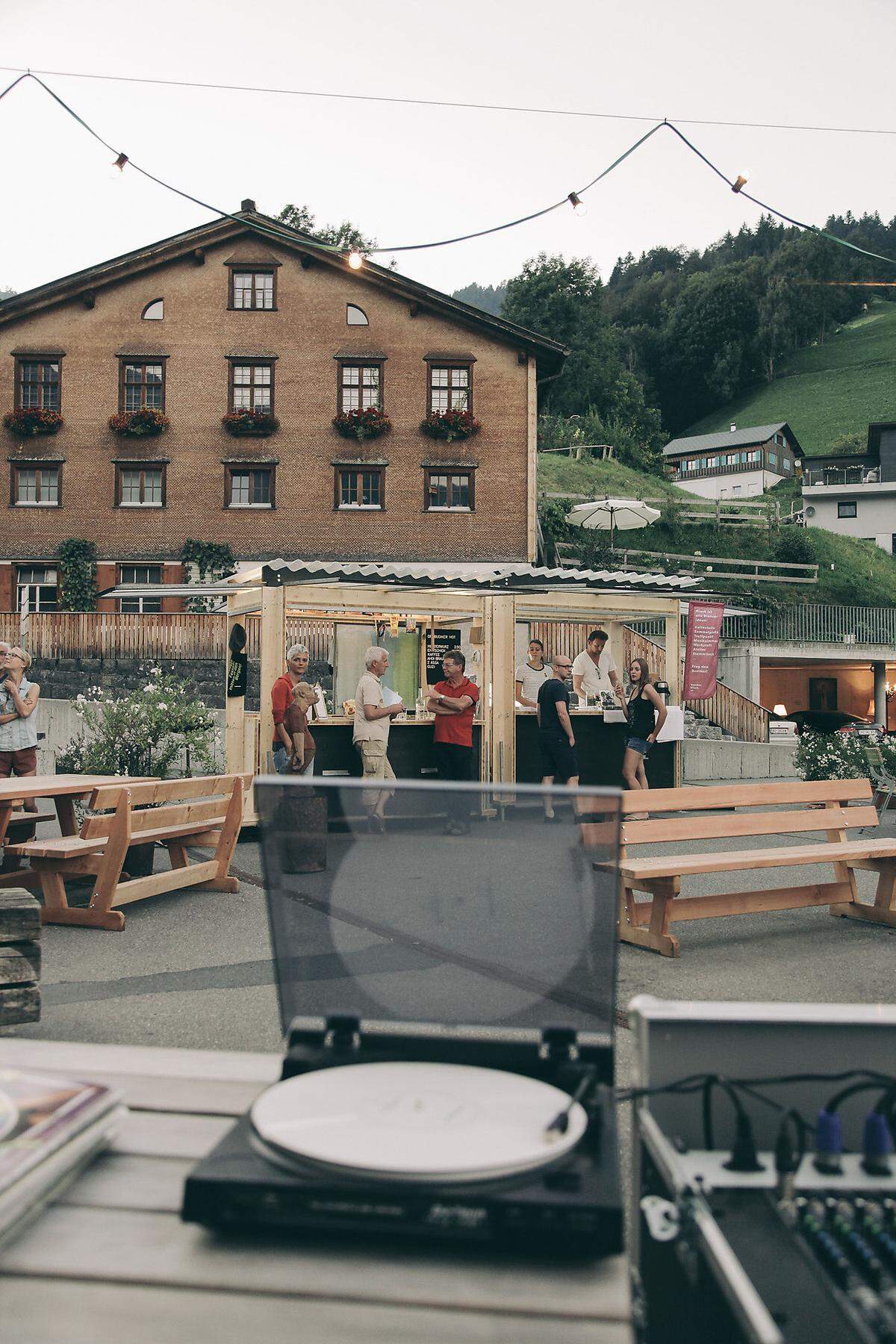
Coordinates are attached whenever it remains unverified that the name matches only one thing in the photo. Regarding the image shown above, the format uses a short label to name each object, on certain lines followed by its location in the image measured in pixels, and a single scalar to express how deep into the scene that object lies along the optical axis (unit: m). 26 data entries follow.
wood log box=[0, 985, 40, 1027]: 4.21
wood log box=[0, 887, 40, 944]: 4.18
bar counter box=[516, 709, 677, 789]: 14.84
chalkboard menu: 14.96
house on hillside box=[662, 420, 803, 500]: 82.12
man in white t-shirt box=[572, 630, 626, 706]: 14.81
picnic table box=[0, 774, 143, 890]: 6.98
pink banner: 16.28
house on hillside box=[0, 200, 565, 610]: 30.77
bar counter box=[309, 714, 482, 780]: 12.36
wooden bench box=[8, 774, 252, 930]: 6.66
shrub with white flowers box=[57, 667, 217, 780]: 10.77
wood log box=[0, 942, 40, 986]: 4.22
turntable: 1.36
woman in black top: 12.52
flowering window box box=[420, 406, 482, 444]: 31.11
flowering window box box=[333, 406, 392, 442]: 31.02
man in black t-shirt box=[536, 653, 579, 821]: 11.55
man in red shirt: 11.27
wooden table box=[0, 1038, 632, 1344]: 1.11
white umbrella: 22.39
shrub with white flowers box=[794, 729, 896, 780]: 12.21
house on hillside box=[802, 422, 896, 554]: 63.81
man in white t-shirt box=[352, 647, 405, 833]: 10.81
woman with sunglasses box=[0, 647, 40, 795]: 9.50
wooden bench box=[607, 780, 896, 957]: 6.34
